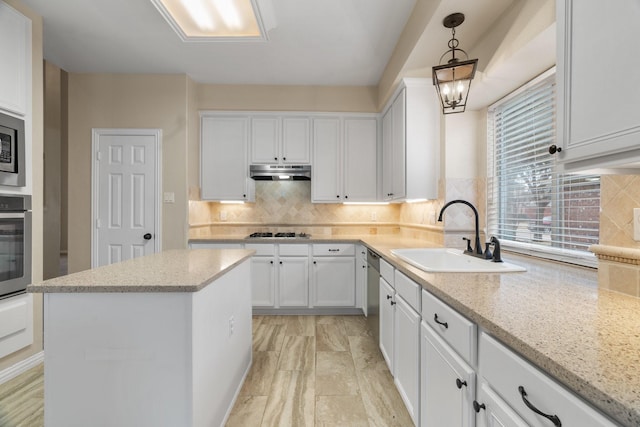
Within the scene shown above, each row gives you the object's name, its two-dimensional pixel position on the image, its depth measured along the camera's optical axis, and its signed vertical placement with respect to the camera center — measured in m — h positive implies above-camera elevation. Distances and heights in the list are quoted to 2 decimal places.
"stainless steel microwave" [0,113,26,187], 2.15 +0.44
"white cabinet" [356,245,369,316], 3.27 -0.75
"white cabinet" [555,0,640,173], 0.73 +0.35
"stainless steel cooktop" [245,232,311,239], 3.63 -0.30
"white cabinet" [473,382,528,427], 0.76 -0.56
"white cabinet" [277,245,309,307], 3.47 -0.75
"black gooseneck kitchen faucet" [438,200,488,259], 1.80 -0.24
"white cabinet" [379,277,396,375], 2.03 -0.79
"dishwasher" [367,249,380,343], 2.53 -0.73
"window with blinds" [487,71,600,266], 1.60 +0.16
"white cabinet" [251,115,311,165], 3.70 +0.89
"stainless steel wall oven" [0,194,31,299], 2.14 -0.25
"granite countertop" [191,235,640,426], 0.55 -0.30
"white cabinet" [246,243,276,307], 3.46 -0.75
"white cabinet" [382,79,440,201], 2.71 +0.68
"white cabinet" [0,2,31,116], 2.16 +1.14
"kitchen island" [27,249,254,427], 1.24 -0.59
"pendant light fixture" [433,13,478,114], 1.70 +0.79
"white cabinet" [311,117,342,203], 3.72 +0.66
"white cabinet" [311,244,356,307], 3.47 -0.77
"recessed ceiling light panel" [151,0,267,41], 2.09 +1.49
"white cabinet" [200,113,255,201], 3.69 +0.72
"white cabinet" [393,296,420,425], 1.52 -0.82
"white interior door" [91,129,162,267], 3.41 +0.22
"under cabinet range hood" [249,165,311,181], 3.61 +0.49
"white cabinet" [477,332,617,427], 0.58 -0.41
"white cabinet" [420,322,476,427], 1.01 -0.67
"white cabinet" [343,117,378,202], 3.73 +0.69
